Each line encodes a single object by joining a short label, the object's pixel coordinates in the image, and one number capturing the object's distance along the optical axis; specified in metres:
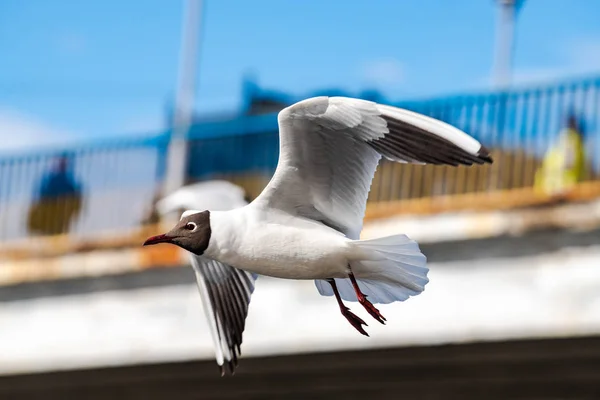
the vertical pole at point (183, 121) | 13.73
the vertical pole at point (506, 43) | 17.83
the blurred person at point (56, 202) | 14.16
